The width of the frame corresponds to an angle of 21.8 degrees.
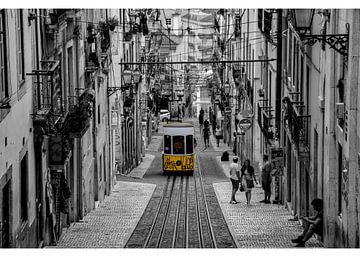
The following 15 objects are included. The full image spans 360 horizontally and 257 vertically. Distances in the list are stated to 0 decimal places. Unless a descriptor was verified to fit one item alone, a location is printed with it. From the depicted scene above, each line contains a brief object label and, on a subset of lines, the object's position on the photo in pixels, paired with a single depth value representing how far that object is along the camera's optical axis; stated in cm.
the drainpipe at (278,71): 2756
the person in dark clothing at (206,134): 5734
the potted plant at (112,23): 3077
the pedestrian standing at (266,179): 2595
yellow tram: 3959
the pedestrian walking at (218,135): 5991
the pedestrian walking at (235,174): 2607
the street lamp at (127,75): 3272
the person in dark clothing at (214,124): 6844
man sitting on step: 1700
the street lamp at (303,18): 1829
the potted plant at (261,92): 3292
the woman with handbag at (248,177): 2570
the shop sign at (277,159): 2472
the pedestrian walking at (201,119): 6944
